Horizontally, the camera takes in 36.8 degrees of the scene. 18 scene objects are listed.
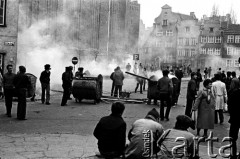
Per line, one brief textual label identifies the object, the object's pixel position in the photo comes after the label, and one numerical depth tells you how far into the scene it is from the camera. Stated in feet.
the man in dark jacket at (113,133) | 21.30
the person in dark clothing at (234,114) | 25.53
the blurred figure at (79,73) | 59.22
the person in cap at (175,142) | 17.24
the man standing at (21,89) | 37.27
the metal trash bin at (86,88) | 52.11
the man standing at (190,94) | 39.27
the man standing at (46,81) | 50.08
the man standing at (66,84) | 49.78
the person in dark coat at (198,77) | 74.74
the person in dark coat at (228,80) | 53.06
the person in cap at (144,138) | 19.68
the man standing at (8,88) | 39.11
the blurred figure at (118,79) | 60.54
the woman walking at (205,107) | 32.32
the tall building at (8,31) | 63.52
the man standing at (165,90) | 40.52
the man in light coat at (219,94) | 40.27
